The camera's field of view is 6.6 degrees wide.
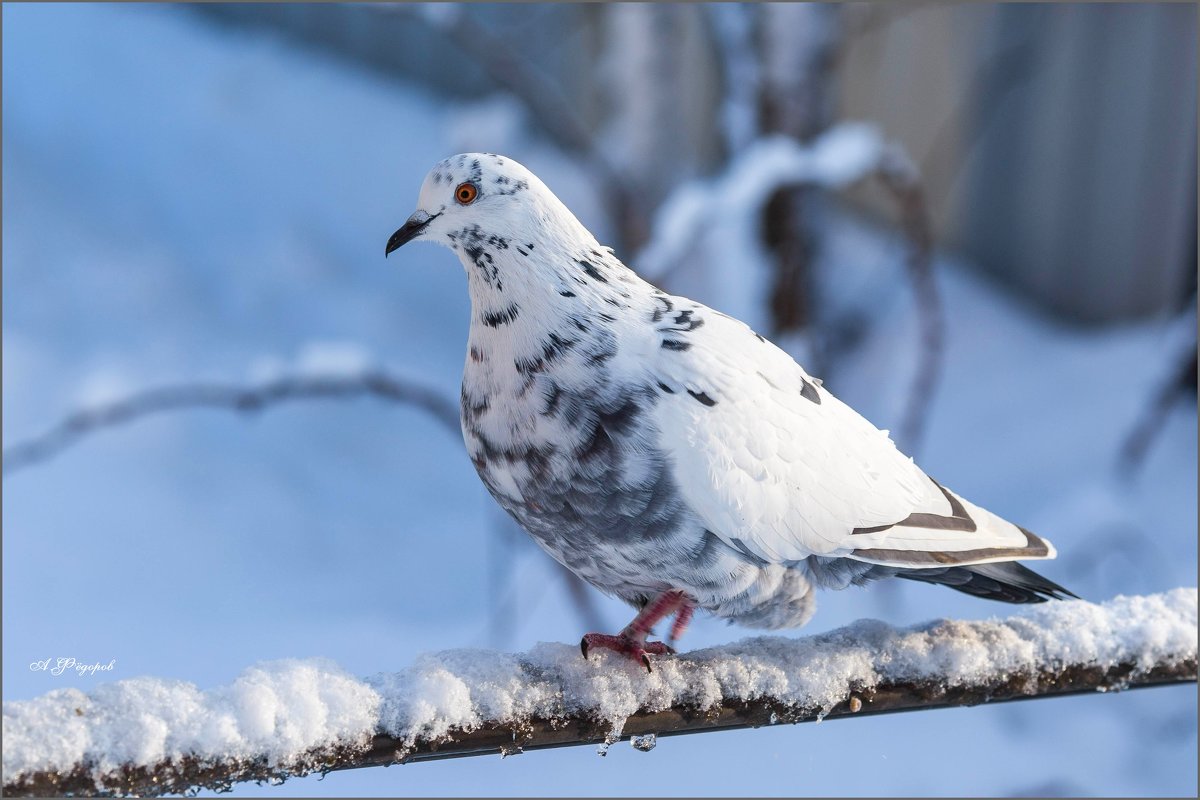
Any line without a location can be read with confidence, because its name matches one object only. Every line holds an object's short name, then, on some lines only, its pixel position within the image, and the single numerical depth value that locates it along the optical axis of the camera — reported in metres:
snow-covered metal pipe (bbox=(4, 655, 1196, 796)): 3.84
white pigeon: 3.90
